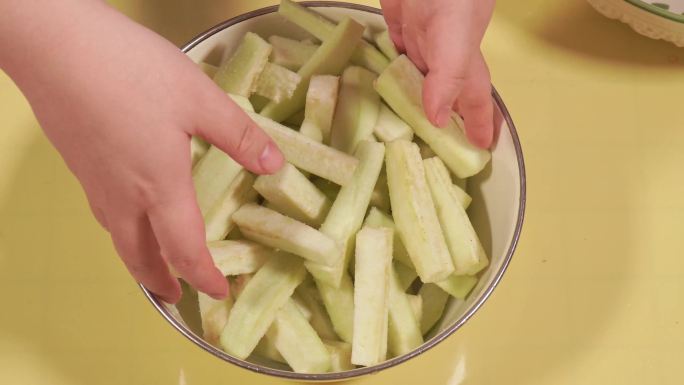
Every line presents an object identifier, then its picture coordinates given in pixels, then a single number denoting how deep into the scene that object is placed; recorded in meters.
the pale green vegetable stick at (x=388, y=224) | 0.83
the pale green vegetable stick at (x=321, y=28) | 0.90
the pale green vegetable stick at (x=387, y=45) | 0.90
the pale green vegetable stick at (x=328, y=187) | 0.86
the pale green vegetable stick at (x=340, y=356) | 0.79
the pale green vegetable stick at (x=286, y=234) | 0.75
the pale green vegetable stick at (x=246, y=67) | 0.87
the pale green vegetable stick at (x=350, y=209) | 0.78
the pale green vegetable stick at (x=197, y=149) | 0.85
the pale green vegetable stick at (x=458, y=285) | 0.83
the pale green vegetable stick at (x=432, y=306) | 0.85
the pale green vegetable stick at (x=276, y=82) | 0.87
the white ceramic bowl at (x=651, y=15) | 0.98
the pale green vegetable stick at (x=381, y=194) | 0.86
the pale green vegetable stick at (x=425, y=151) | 0.88
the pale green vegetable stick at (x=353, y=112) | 0.87
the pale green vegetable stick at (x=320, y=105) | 0.84
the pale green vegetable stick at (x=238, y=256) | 0.78
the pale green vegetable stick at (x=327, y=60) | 0.87
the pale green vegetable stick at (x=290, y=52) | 0.92
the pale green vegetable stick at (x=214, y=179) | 0.80
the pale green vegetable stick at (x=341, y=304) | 0.81
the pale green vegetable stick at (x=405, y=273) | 0.85
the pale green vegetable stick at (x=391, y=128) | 0.87
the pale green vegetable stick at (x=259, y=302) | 0.75
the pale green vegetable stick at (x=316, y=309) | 0.84
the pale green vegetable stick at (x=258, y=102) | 0.91
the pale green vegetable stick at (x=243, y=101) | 0.85
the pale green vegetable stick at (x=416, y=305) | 0.83
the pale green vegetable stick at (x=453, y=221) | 0.81
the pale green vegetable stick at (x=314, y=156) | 0.80
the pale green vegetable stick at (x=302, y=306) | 0.83
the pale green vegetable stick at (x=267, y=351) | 0.82
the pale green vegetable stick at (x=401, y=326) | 0.79
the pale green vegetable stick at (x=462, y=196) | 0.86
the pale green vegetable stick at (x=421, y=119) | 0.84
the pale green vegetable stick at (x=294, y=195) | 0.78
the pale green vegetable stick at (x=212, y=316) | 0.79
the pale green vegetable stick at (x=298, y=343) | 0.77
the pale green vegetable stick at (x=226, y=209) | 0.80
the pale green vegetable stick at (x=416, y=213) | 0.78
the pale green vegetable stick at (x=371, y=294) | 0.76
